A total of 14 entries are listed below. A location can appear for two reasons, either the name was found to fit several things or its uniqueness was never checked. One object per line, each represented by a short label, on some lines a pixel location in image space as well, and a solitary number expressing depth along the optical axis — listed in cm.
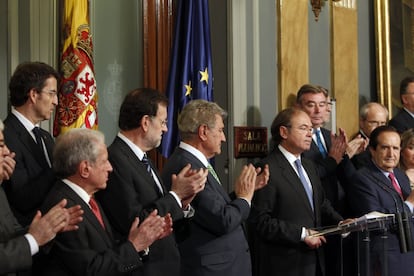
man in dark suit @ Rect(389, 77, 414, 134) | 623
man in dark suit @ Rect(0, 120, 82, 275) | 281
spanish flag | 481
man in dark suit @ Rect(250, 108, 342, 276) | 451
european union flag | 530
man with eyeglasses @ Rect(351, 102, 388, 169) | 587
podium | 403
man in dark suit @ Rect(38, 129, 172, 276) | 301
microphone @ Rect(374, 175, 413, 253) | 418
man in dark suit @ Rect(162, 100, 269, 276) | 396
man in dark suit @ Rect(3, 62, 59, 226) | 340
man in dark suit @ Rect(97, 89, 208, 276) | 346
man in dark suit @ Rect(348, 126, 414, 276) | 480
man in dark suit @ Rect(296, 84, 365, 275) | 524
